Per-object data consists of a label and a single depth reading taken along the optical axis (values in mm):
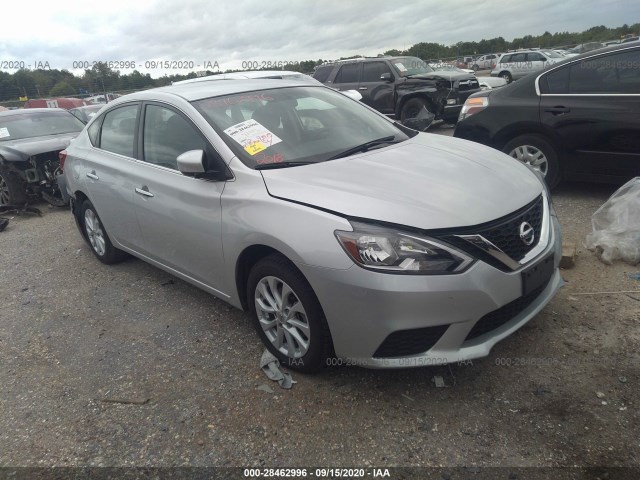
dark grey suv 11078
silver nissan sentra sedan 2326
